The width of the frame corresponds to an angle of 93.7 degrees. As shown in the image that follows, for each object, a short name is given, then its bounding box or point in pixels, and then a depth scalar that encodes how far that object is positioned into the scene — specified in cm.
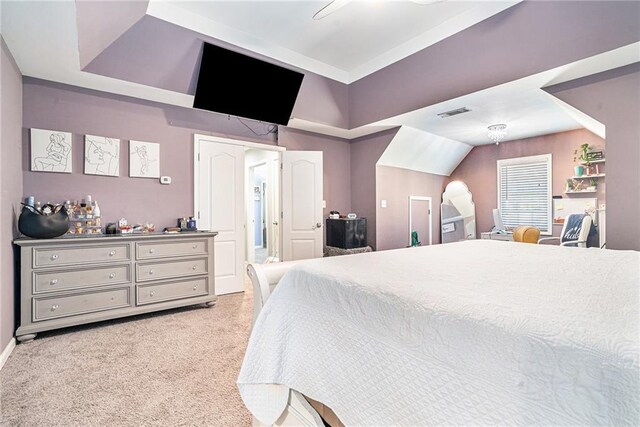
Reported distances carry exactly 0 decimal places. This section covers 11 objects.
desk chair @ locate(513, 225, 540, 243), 423
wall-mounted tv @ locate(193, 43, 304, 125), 348
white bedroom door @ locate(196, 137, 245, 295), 400
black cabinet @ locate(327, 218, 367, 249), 480
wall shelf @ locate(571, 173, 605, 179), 439
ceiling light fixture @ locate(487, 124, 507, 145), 453
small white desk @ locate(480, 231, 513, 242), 490
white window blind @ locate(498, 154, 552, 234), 518
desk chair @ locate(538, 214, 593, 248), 382
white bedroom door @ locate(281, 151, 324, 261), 466
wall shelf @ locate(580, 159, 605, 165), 437
